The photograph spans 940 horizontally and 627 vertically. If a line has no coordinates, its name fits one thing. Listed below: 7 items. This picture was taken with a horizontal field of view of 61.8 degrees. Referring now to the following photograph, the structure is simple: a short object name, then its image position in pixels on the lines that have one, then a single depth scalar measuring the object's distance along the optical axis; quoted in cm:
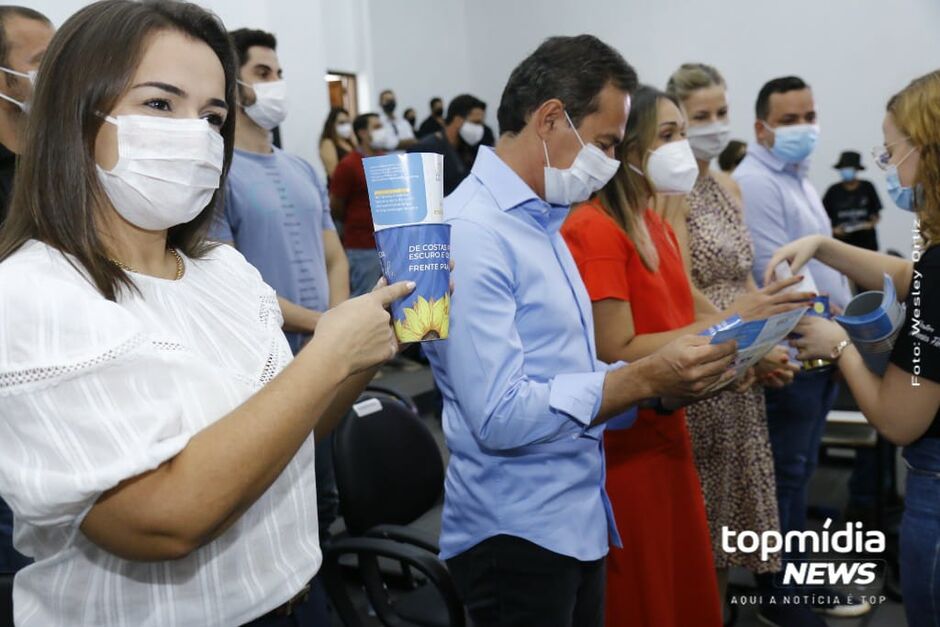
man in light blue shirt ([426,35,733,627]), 143
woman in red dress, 193
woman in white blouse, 83
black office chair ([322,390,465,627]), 199
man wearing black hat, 604
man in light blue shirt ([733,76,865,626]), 285
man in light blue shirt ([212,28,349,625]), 258
